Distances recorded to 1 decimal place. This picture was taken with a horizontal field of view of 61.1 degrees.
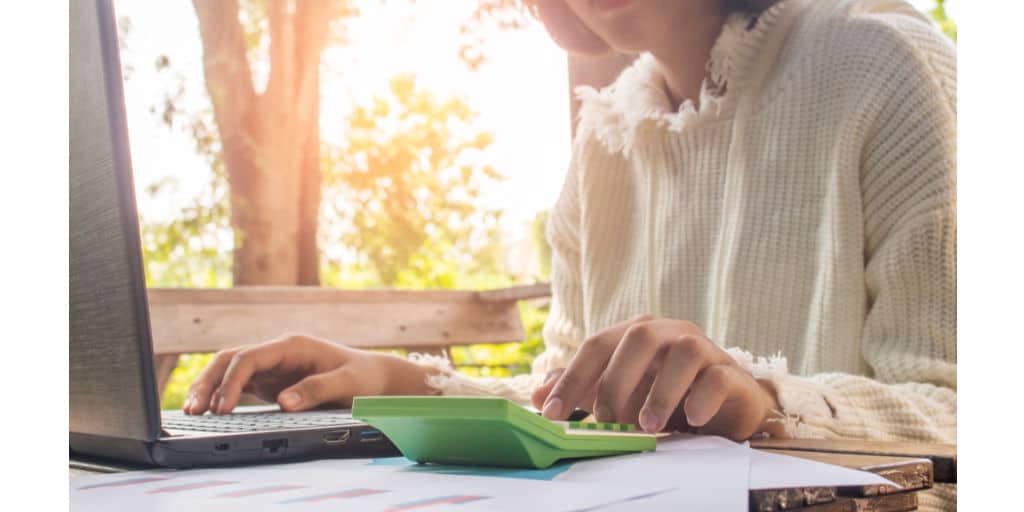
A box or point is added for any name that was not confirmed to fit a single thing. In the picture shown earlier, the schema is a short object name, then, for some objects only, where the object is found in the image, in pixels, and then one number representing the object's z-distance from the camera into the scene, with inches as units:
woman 26.8
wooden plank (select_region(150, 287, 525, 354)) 74.4
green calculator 17.0
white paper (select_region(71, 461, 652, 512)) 14.3
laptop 19.2
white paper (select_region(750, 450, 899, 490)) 15.0
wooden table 14.8
